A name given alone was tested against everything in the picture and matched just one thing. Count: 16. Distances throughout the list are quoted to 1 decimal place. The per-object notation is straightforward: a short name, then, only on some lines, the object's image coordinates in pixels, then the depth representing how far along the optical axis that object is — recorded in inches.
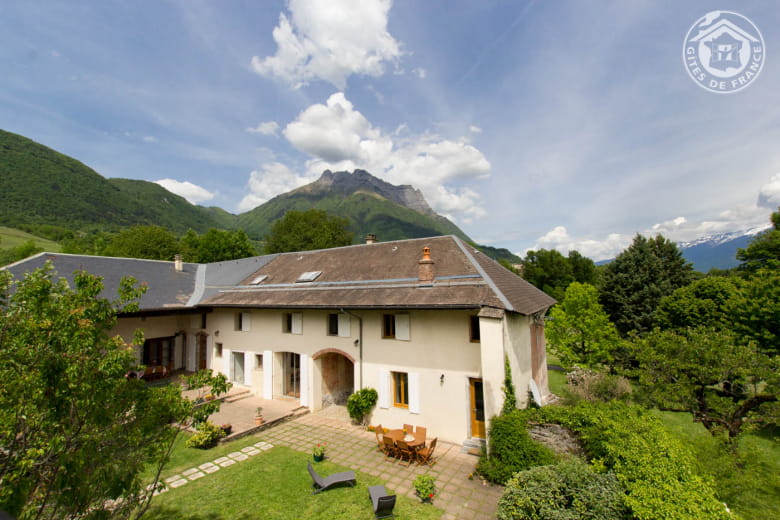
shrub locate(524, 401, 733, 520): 217.8
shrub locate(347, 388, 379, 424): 514.3
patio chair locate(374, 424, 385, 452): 445.1
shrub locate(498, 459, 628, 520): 250.4
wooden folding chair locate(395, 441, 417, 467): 407.8
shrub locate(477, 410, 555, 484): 355.6
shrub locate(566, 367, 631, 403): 583.2
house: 456.8
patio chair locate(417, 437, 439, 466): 403.2
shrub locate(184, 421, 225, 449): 455.5
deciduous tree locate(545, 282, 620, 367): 837.8
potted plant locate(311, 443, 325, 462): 416.2
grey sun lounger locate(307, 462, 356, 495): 344.8
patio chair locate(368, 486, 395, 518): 298.7
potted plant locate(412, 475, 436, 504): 329.7
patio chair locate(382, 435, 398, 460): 422.9
